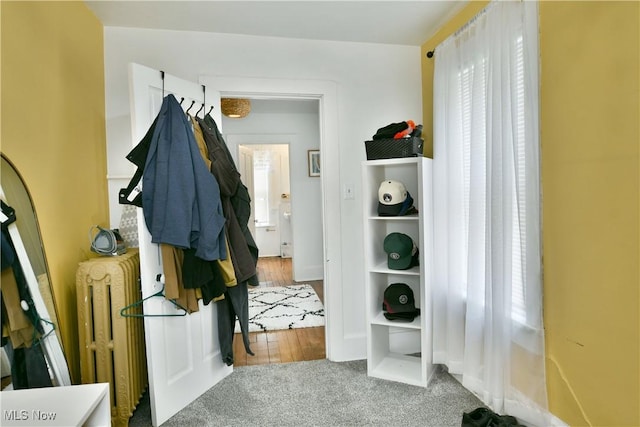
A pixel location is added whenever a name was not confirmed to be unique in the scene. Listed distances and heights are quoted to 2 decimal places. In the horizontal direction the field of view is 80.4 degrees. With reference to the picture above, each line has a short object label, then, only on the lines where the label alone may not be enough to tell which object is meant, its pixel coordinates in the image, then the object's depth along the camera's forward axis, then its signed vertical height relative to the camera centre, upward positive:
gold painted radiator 1.94 -0.62
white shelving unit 2.38 -0.53
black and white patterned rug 3.63 -1.12
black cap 2.54 -0.68
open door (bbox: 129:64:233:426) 2.03 -0.72
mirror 1.37 -0.35
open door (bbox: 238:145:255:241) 6.21 +0.61
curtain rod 1.98 +1.01
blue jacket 1.94 +0.09
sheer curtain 1.79 -0.04
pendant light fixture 3.88 +1.05
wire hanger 1.98 -0.54
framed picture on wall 5.39 +0.60
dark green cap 2.49 -0.32
